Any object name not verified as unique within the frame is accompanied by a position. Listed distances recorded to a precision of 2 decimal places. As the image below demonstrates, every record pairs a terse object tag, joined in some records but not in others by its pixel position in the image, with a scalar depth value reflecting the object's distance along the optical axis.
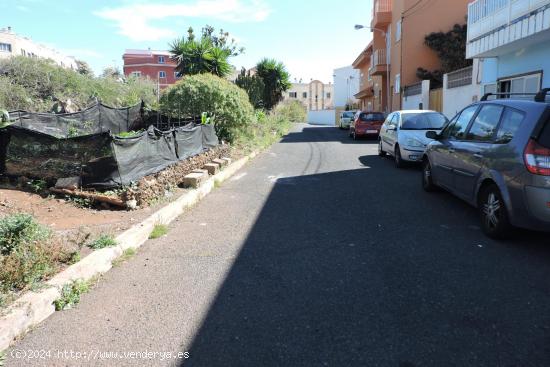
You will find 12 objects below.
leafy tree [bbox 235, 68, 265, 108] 29.91
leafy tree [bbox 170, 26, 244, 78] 24.45
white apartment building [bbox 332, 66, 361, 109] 70.38
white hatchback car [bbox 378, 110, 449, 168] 11.09
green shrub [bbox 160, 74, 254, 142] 14.31
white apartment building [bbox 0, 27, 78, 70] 66.41
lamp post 30.00
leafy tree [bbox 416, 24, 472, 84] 24.95
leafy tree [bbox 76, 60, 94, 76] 75.38
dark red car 21.61
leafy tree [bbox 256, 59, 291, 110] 34.62
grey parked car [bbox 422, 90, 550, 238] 4.63
